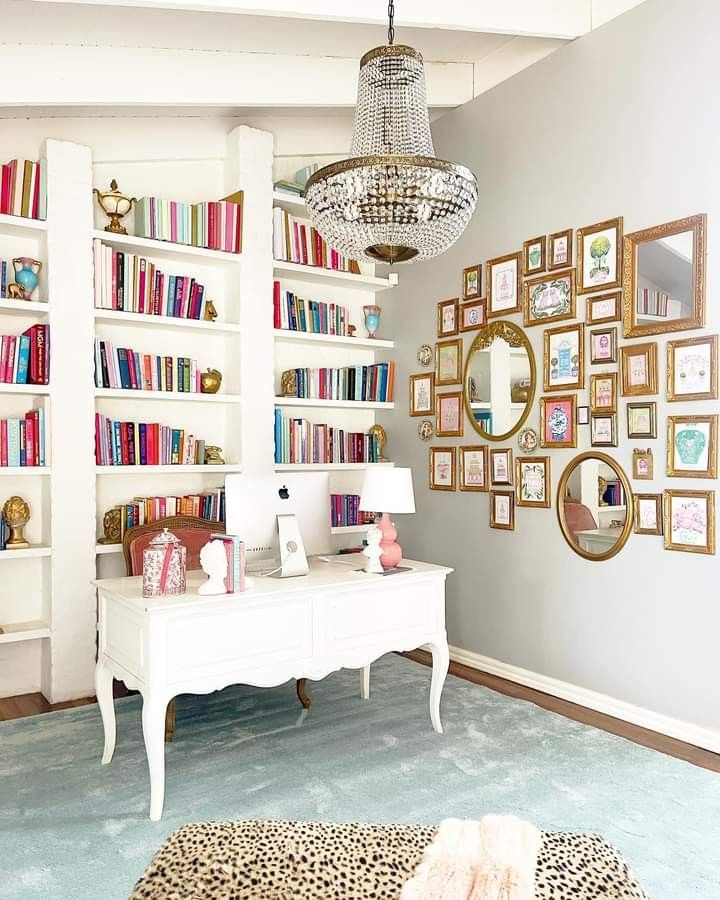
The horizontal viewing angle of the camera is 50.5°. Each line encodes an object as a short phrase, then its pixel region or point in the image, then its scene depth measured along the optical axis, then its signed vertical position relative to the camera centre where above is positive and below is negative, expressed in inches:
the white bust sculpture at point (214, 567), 111.1 -18.1
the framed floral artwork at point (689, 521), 125.9 -13.4
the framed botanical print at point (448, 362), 180.1 +19.0
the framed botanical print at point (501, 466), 166.1 -5.4
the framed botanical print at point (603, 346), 142.3 +18.1
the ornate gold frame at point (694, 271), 127.0 +29.6
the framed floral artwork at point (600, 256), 141.6 +35.2
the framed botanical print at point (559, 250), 151.5 +38.5
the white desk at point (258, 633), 104.0 -28.9
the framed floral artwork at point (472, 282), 173.8 +36.6
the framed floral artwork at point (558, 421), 150.9 +4.1
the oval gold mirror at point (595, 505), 140.5 -12.2
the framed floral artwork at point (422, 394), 189.2 +12.1
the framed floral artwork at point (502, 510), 164.7 -14.9
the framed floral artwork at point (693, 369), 125.6 +12.2
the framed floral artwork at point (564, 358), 149.1 +16.6
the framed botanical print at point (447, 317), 181.5 +29.9
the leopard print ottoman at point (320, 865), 46.5 -27.0
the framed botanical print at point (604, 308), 141.4 +25.1
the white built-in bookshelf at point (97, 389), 152.1 +12.4
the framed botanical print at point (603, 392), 142.3 +9.3
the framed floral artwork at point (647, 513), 134.0 -12.8
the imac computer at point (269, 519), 121.9 -12.4
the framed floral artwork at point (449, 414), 179.9 +6.6
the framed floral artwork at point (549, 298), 151.3 +29.3
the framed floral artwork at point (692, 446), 125.9 -0.8
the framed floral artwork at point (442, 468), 181.8 -6.4
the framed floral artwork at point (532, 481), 156.6 -8.1
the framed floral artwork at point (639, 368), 134.7 +13.1
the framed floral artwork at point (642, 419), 135.1 +3.9
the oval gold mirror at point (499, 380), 162.1 +13.6
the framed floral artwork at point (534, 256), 157.4 +38.7
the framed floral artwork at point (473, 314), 172.7 +29.2
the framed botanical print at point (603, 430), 142.2 +2.1
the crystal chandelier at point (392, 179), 101.2 +35.3
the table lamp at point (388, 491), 127.5 -8.2
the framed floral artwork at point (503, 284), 163.8 +34.5
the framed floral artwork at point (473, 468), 172.4 -6.1
